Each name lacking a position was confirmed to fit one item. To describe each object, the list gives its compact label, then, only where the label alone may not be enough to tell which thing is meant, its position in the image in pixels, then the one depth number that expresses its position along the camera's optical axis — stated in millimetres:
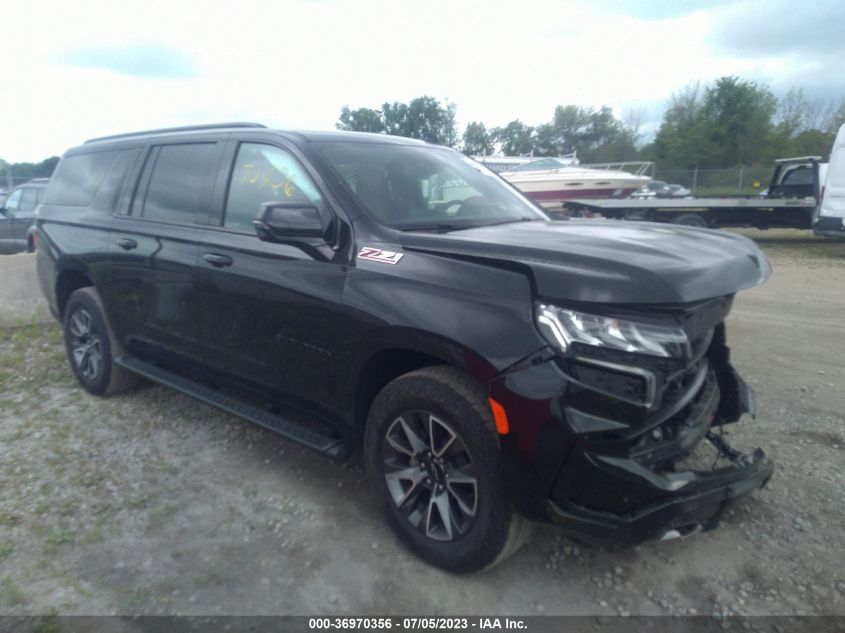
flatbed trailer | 15328
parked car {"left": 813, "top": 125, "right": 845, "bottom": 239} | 13438
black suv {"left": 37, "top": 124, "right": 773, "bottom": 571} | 2438
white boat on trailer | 17828
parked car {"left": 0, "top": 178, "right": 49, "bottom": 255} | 13070
